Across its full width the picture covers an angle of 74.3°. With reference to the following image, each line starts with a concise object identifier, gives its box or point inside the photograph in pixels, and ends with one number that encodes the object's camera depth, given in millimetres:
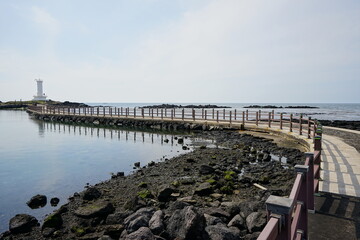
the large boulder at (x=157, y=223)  4879
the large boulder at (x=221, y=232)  4485
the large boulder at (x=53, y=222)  6123
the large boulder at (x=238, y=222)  5127
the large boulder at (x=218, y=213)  5648
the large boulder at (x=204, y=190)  7539
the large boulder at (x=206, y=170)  9883
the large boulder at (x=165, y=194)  7289
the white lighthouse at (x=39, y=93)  90406
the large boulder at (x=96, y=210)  6406
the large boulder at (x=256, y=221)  4840
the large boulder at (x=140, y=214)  5527
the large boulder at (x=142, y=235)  4301
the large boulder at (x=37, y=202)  7969
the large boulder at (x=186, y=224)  4547
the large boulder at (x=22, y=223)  6090
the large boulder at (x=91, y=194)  7965
